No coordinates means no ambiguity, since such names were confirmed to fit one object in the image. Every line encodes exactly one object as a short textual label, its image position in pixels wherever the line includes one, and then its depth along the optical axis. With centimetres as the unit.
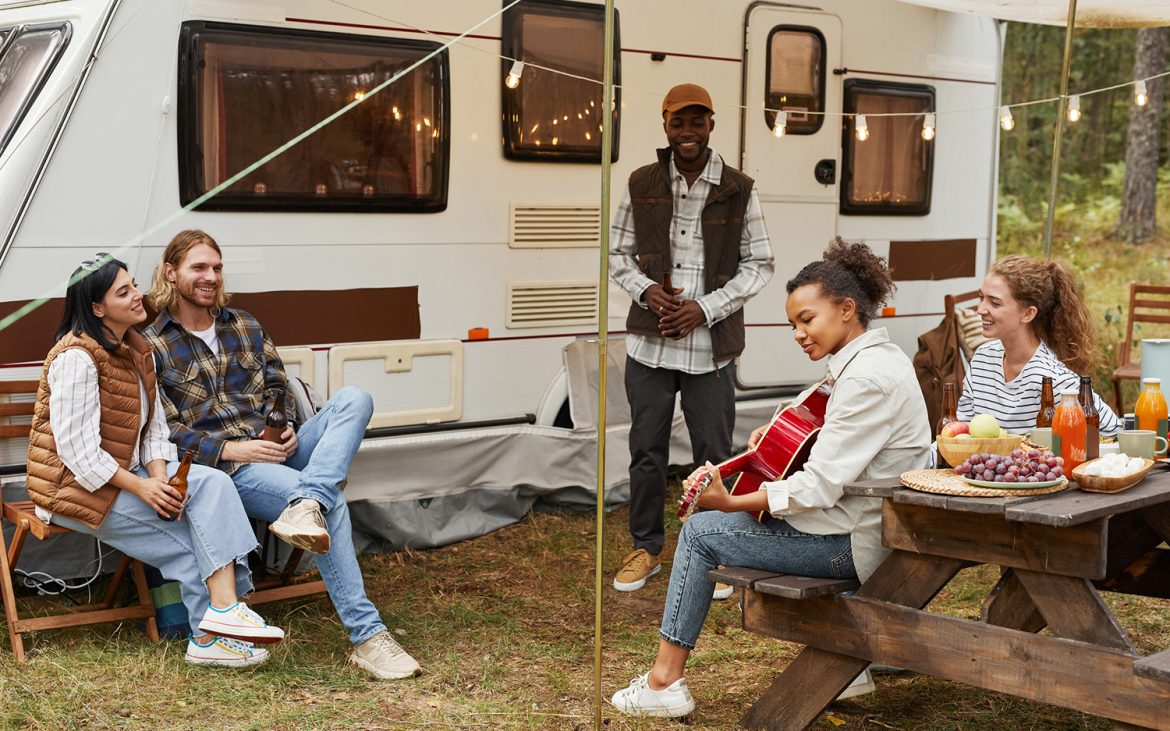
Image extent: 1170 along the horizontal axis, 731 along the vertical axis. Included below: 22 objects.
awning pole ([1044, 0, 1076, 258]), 539
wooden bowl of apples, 330
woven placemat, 310
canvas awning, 609
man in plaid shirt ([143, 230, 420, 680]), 417
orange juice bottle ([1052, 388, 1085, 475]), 332
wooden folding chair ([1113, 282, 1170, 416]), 689
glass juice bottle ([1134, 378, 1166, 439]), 363
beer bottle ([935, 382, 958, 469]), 373
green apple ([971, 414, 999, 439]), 333
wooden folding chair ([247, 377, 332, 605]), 459
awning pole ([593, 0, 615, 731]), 353
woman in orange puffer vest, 397
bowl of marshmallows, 316
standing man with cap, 496
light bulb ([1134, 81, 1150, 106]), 599
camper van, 446
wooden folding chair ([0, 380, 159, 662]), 412
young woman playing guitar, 334
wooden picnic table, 296
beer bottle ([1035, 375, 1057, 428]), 368
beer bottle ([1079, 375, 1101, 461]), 336
